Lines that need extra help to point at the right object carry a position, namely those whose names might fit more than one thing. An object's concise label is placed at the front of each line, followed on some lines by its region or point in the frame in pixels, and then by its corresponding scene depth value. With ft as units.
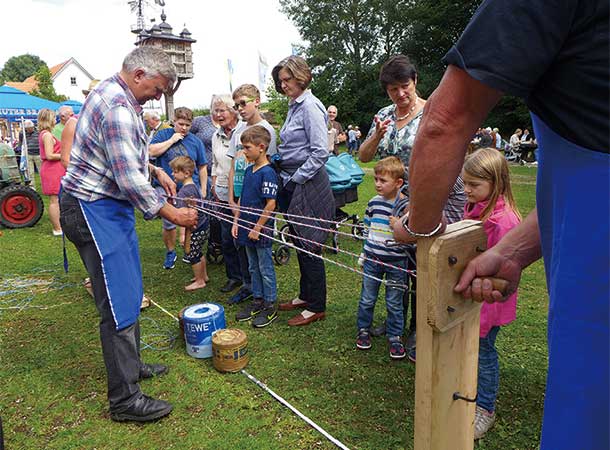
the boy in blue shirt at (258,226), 13.15
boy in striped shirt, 10.94
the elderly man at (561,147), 2.78
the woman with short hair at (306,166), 12.84
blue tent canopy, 45.39
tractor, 26.40
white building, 203.79
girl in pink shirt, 8.46
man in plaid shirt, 8.39
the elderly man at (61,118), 22.75
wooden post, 4.11
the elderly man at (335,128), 32.04
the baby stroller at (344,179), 21.49
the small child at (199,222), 16.31
